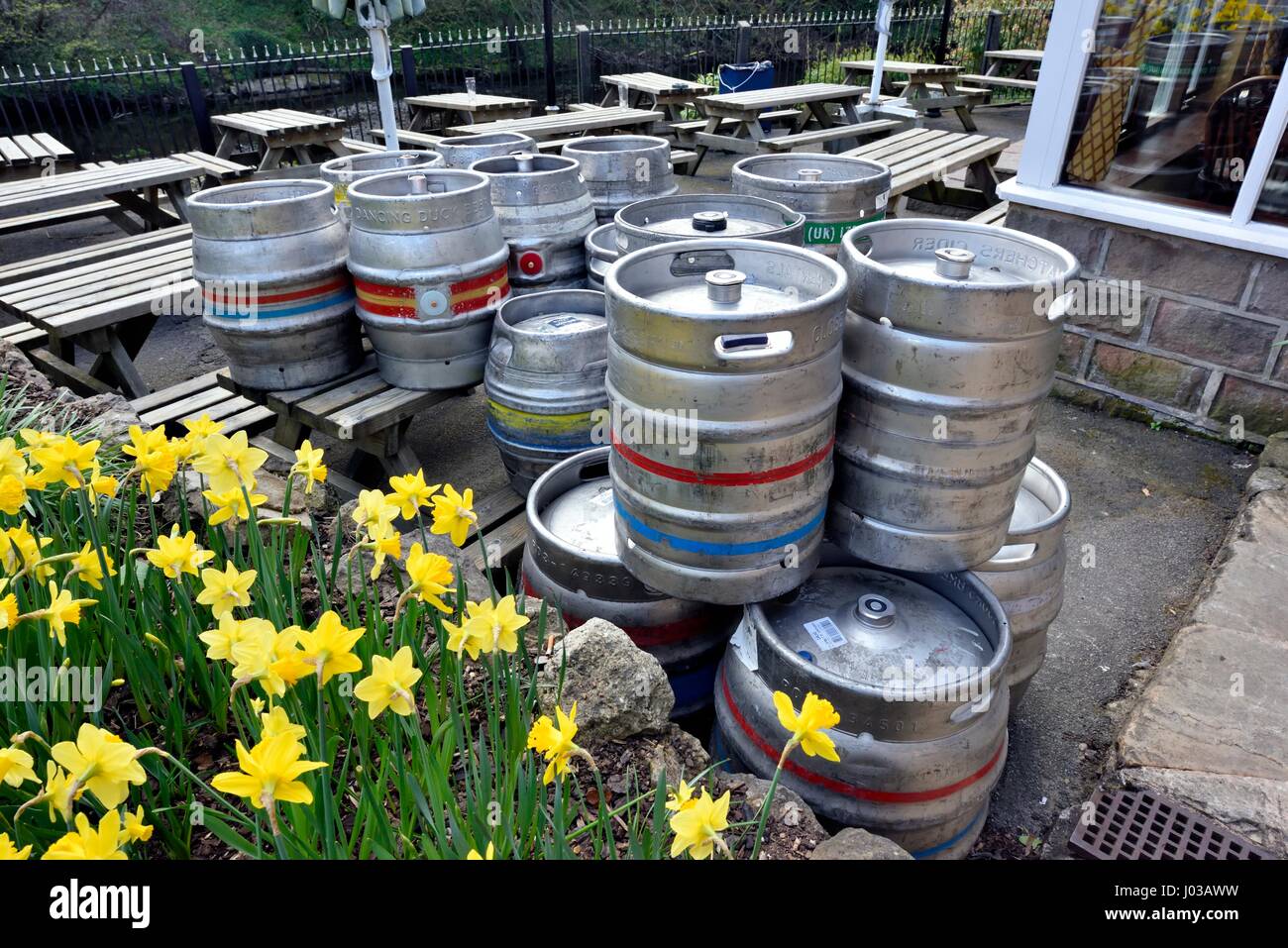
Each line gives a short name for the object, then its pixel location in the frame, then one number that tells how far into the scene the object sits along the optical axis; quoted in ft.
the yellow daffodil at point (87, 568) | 4.80
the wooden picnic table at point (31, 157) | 19.74
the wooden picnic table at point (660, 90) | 28.68
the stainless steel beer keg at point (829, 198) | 9.09
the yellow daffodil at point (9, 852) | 3.20
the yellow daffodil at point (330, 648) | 3.65
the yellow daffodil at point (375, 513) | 4.91
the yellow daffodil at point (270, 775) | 3.17
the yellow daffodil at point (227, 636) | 3.81
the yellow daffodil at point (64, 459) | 4.74
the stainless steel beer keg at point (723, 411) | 5.41
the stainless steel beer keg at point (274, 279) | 9.50
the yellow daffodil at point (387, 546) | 4.86
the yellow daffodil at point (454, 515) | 4.90
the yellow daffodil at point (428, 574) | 4.49
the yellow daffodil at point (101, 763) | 3.29
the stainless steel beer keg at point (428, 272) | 9.46
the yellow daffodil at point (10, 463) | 4.74
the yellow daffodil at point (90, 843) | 3.01
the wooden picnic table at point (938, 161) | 18.94
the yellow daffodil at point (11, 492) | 4.69
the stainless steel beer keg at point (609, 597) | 7.19
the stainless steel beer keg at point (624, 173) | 11.77
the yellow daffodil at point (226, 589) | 4.35
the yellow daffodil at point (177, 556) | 4.57
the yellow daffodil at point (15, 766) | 3.28
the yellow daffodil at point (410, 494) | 5.01
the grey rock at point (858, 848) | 4.97
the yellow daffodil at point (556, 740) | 3.84
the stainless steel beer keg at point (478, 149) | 12.74
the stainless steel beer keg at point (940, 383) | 5.62
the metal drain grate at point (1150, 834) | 6.54
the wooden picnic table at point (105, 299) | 12.37
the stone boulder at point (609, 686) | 5.66
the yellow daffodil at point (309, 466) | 5.53
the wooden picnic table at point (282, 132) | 22.49
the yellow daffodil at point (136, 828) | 3.54
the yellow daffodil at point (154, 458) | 5.05
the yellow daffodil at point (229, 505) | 5.10
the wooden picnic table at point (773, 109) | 23.53
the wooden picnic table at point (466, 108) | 24.58
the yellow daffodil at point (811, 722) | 3.61
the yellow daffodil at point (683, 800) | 3.60
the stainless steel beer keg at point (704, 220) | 8.15
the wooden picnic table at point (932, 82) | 29.73
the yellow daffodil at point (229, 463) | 5.14
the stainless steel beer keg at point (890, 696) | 5.89
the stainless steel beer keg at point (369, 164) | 11.19
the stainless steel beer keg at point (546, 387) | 9.47
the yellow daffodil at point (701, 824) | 3.48
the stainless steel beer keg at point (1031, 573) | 7.16
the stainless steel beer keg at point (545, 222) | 10.87
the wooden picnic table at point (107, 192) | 17.58
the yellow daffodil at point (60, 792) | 3.28
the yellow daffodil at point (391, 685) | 3.89
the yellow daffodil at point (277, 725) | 3.32
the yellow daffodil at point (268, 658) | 3.67
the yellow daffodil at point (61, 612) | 4.07
